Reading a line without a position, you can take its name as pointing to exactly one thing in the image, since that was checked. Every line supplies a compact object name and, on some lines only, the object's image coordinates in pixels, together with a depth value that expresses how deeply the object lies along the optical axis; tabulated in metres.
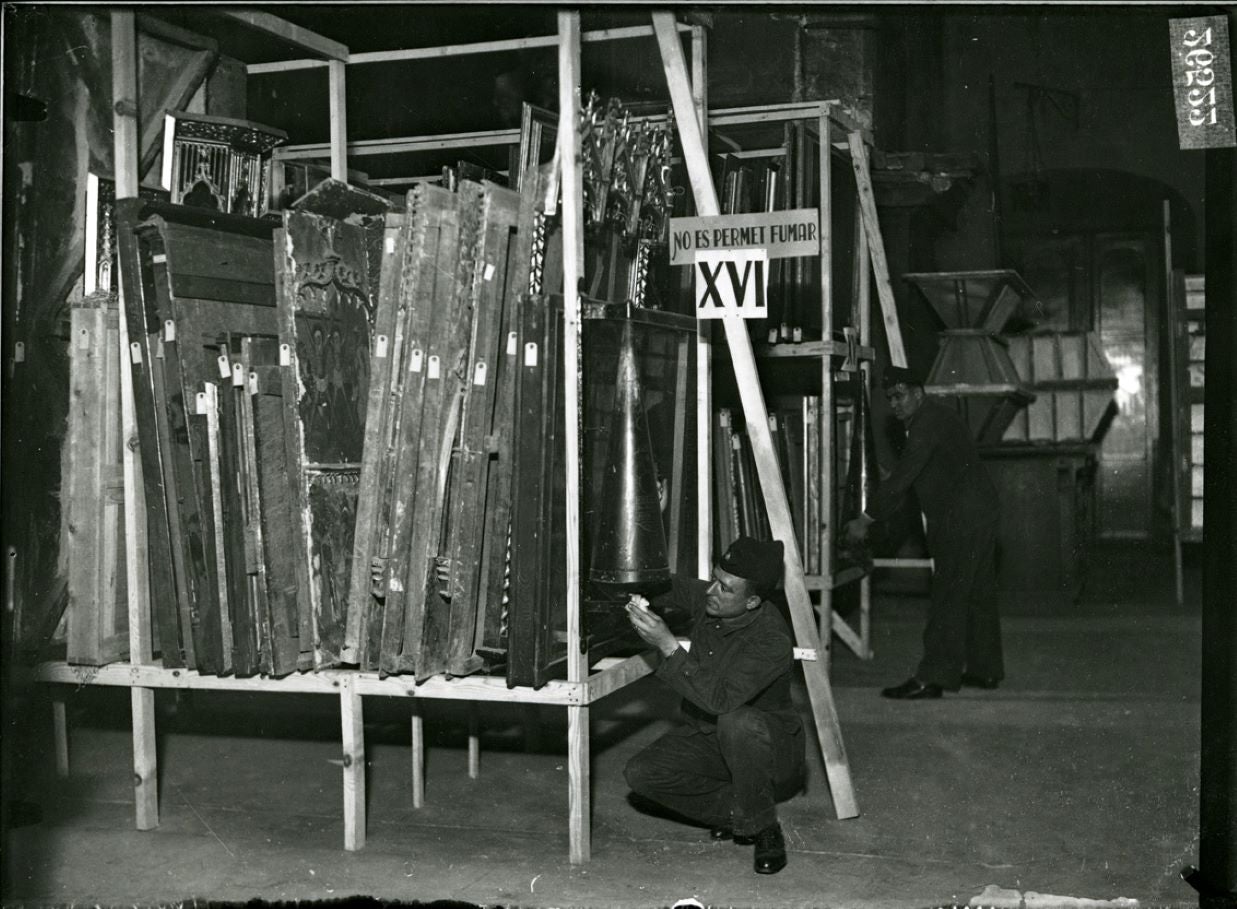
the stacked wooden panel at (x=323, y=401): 4.76
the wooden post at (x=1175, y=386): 11.39
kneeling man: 4.59
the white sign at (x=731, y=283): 4.67
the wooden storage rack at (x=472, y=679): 4.43
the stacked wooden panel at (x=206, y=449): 4.73
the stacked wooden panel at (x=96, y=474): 5.09
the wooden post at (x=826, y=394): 7.50
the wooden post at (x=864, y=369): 8.32
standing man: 7.57
